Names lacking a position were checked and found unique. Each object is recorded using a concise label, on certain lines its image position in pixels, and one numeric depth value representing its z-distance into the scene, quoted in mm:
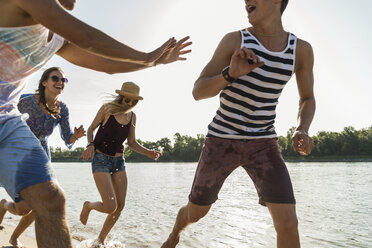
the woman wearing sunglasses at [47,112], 4395
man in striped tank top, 2893
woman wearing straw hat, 4785
